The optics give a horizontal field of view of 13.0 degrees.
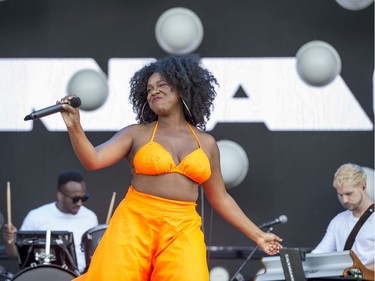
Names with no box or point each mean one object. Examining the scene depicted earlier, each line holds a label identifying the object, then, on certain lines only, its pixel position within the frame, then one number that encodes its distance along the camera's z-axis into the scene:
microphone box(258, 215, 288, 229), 12.31
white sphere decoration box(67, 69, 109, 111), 13.10
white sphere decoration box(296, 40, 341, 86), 13.10
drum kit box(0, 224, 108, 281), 11.65
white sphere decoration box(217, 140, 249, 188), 13.15
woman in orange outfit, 8.09
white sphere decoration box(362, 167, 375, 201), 13.41
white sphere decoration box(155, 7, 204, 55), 13.10
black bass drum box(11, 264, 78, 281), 11.62
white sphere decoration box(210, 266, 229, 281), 14.50
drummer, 14.05
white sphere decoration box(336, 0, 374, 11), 13.21
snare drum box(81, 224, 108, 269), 12.45
